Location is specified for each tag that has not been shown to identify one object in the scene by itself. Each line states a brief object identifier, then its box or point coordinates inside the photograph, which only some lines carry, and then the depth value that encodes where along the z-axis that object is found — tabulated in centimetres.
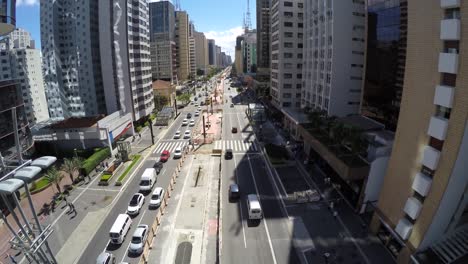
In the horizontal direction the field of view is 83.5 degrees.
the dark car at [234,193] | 3681
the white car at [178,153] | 5344
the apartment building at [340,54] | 4928
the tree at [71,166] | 4069
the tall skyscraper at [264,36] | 13025
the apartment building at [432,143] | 1944
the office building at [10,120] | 4538
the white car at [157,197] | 3553
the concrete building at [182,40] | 18750
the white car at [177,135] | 6859
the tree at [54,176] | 3756
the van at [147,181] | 3975
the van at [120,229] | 2852
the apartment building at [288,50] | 7081
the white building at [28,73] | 9488
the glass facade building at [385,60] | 3562
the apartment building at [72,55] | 6197
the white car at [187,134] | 6811
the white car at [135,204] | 3397
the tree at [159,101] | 10062
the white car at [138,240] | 2724
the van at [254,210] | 3173
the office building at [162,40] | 15062
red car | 5211
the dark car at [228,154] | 5215
